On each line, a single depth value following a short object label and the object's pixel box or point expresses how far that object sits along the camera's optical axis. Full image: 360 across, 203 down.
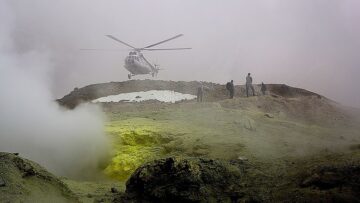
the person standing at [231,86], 23.97
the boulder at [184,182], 7.23
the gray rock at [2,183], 7.22
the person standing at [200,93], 24.81
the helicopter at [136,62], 33.72
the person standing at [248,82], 24.22
